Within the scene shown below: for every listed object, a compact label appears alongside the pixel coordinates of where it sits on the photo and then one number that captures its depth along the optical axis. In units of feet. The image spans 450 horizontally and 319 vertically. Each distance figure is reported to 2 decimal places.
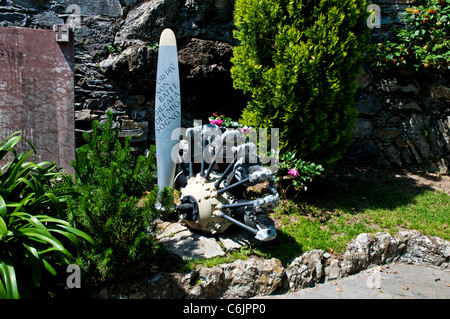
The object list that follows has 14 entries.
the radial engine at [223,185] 9.30
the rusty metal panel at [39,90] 12.18
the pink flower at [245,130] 11.50
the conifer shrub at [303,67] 11.80
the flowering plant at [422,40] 15.97
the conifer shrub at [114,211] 7.50
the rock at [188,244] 9.57
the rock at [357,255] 10.25
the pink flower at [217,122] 11.94
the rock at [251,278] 9.08
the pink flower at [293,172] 11.63
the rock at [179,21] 15.42
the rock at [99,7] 15.26
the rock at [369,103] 17.38
